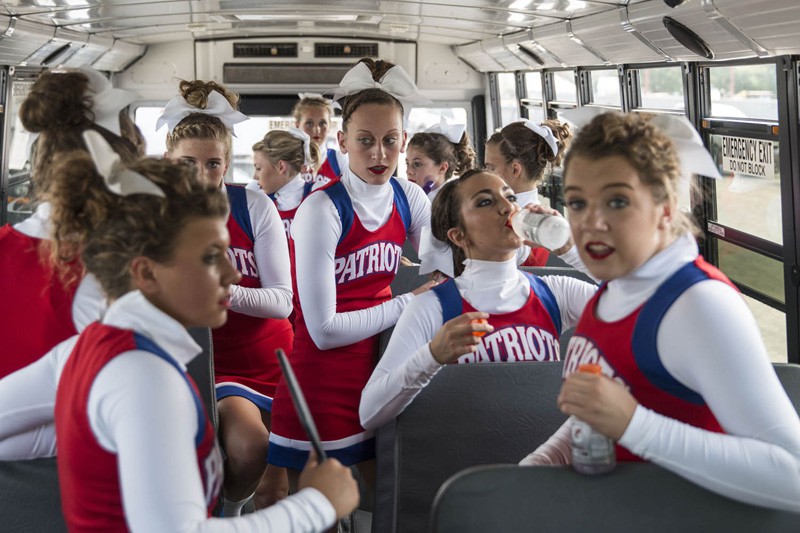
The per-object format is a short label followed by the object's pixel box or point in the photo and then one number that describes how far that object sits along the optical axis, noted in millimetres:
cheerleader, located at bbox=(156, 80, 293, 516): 3293
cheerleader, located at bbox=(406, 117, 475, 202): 5375
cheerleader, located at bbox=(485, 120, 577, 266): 3793
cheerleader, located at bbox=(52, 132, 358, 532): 1462
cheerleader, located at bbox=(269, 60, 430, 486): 3098
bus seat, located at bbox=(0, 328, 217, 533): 2086
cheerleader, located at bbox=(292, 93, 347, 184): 6898
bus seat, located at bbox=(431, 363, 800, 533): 1709
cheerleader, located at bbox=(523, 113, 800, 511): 1592
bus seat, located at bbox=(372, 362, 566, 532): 2416
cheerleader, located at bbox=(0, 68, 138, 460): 2168
